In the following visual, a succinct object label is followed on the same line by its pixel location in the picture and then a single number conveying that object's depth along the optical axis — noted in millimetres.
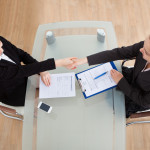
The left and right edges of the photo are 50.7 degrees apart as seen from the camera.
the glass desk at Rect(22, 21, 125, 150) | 1078
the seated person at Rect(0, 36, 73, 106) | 1129
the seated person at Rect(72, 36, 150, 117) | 1035
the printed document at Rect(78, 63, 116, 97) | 1137
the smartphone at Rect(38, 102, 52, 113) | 1152
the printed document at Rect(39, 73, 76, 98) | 1159
